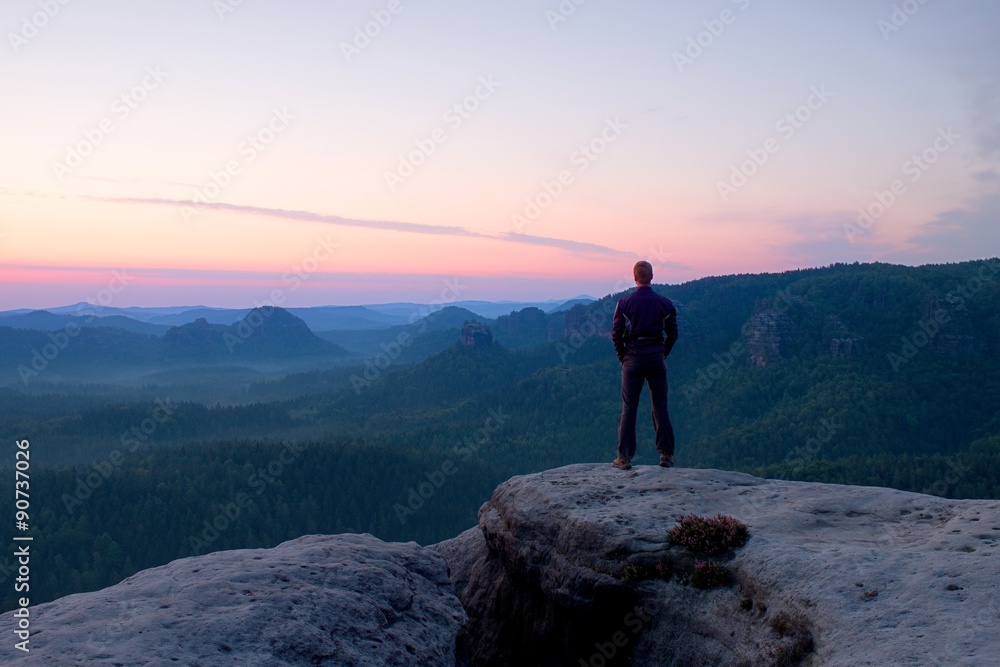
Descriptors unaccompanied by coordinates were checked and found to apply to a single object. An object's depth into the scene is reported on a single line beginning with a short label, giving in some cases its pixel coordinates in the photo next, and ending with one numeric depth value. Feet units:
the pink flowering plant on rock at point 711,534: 42.91
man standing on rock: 58.13
